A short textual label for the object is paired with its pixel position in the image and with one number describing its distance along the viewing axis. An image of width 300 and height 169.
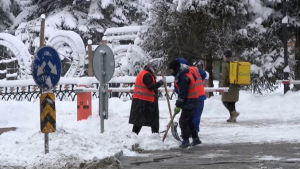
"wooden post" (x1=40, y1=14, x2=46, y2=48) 27.55
